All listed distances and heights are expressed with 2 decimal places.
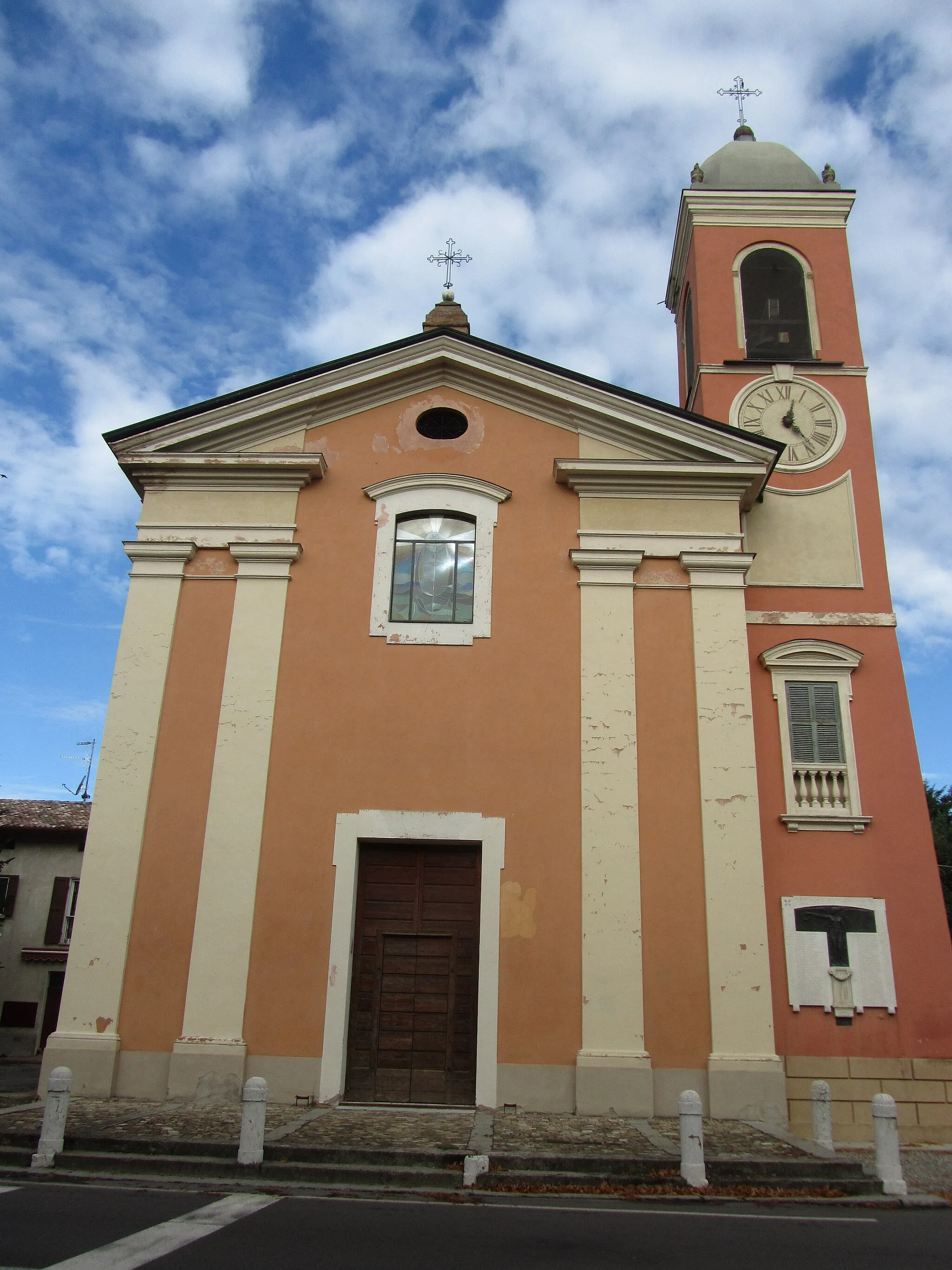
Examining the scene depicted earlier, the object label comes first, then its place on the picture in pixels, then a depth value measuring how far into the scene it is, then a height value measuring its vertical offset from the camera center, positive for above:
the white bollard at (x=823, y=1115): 9.45 -0.97
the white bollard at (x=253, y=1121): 8.07 -1.00
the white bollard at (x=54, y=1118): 8.16 -1.05
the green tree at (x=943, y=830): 26.83 +4.65
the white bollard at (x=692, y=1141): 7.86 -1.03
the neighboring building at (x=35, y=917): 26.12 +1.73
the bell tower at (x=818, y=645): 11.67 +4.48
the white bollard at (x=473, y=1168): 7.80 -1.27
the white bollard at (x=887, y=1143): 8.19 -1.05
